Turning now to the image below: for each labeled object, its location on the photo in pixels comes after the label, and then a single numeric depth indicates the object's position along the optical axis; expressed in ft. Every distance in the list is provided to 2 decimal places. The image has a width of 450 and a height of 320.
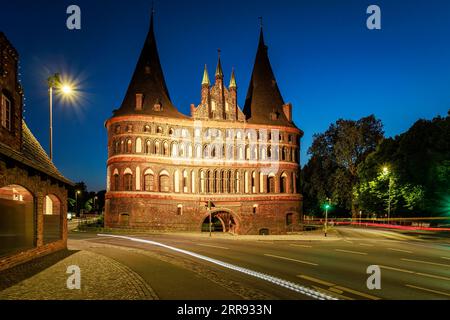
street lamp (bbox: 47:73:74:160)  75.97
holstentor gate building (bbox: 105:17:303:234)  153.79
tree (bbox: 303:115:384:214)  212.23
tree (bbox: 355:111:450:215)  144.36
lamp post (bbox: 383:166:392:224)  167.63
